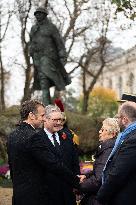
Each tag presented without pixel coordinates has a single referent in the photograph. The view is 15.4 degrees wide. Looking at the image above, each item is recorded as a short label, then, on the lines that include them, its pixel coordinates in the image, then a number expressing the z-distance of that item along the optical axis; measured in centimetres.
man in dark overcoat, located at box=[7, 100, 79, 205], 471
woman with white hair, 494
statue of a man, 1098
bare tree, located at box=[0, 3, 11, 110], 2122
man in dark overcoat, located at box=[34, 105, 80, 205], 543
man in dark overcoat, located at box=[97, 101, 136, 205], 396
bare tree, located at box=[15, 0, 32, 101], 2001
